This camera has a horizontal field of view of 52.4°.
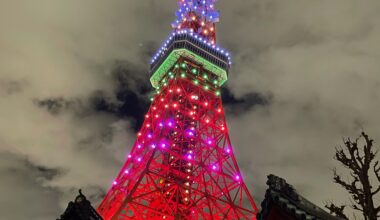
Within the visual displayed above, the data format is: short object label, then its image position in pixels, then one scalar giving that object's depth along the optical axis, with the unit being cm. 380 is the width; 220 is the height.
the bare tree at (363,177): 845
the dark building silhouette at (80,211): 1106
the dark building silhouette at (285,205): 875
